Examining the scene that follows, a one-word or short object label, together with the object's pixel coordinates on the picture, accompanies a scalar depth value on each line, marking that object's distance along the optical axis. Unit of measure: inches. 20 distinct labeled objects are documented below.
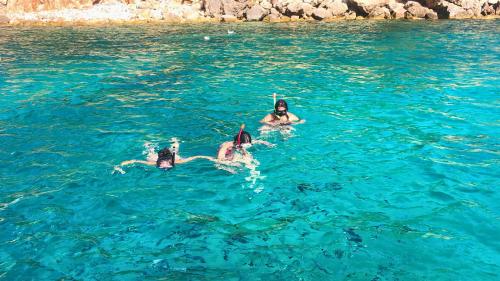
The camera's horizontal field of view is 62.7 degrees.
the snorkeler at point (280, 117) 465.7
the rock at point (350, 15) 1664.5
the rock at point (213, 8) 1788.9
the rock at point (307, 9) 1674.5
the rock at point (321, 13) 1657.2
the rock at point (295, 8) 1674.5
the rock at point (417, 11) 1576.8
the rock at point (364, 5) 1631.4
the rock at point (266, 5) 1740.9
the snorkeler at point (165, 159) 376.2
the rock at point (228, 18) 1752.0
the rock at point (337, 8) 1673.2
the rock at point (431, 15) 1557.6
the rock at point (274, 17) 1700.3
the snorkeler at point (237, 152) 393.0
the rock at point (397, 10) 1600.6
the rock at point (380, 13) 1624.0
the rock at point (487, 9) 1536.7
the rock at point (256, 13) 1706.4
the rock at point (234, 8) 1764.3
